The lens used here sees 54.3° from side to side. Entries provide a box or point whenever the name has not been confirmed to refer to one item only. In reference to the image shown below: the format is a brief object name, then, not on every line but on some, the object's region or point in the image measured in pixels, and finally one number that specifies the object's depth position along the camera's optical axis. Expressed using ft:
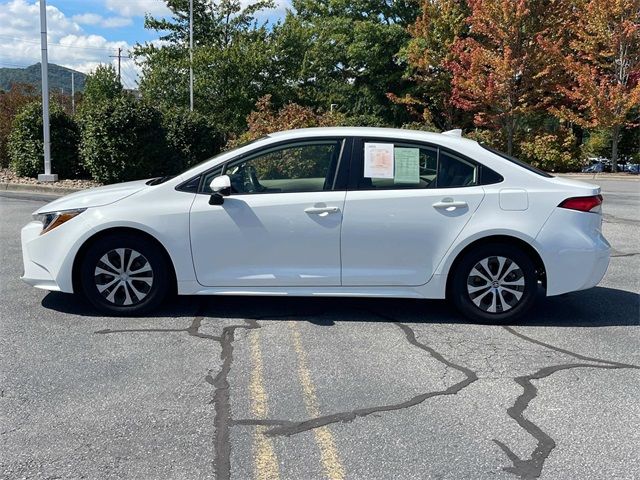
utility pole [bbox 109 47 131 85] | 233.92
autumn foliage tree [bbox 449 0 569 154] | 71.10
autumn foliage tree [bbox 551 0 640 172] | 70.13
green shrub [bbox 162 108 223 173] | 54.03
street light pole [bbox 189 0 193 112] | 78.64
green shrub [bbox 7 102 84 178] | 52.42
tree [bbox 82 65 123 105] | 123.44
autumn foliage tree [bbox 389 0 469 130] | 79.41
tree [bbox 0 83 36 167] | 60.23
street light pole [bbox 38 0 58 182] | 48.32
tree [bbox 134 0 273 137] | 78.95
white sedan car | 16.55
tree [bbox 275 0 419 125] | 86.94
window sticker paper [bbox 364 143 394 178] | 16.90
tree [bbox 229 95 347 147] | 51.44
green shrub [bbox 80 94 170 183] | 47.67
